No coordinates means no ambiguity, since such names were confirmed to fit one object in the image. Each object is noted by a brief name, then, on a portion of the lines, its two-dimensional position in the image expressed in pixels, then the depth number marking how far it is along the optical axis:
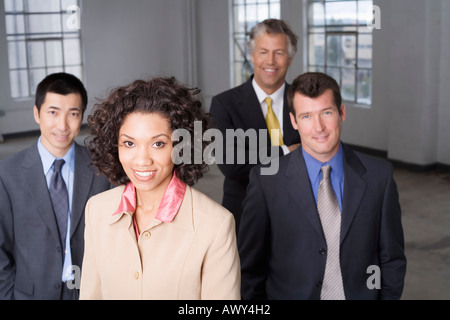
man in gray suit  2.44
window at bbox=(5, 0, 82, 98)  10.90
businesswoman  1.68
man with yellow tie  3.15
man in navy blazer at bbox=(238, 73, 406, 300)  2.29
